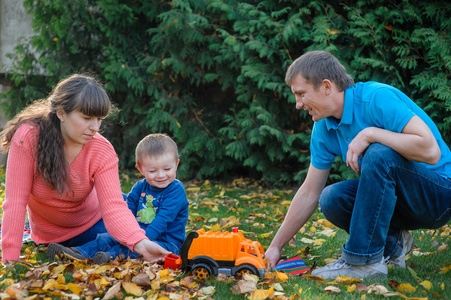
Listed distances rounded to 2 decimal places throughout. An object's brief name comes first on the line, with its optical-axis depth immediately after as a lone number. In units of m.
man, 2.76
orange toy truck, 2.77
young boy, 3.28
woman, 2.92
